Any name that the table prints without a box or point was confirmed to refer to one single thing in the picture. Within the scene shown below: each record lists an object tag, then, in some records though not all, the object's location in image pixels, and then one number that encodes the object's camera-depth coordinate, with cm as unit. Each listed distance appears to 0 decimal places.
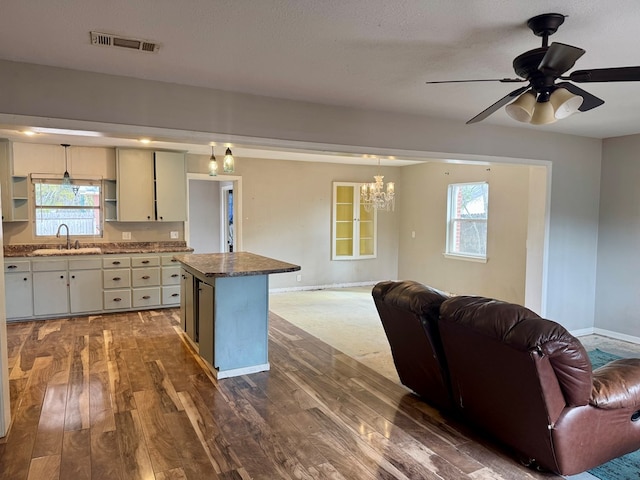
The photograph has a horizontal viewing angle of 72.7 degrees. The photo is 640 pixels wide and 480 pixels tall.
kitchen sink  561
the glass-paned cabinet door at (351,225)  833
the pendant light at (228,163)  436
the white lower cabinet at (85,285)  568
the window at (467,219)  682
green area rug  244
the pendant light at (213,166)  500
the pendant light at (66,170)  597
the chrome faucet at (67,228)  612
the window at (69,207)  605
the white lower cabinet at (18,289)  535
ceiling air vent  244
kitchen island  370
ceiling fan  203
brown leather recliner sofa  212
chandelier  701
